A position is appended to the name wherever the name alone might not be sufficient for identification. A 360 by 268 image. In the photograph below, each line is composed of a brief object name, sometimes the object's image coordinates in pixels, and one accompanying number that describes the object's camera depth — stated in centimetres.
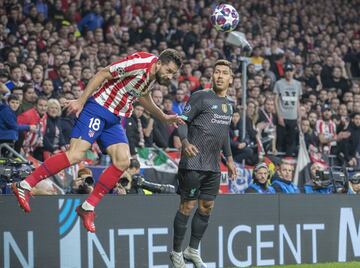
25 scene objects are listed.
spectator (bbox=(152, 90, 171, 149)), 1733
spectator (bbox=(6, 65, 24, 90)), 1653
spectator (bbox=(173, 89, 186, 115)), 1856
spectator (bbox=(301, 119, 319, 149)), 1975
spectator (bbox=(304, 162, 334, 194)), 1449
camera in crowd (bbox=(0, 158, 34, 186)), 1115
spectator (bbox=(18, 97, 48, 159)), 1543
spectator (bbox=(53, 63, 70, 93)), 1755
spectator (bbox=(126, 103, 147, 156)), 1659
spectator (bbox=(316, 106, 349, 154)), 2008
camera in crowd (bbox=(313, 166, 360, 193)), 1448
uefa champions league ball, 1548
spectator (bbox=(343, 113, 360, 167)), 1980
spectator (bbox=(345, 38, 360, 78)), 2584
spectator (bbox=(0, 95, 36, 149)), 1445
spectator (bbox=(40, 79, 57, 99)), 1664
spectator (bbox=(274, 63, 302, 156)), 1994
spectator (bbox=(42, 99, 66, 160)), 1555
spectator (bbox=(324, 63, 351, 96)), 2353
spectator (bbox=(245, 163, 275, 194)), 1388
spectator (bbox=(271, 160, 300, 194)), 1451
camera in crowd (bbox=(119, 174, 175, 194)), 1255
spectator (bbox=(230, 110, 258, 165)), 1777
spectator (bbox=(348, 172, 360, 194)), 1488
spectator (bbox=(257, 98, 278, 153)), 1905
